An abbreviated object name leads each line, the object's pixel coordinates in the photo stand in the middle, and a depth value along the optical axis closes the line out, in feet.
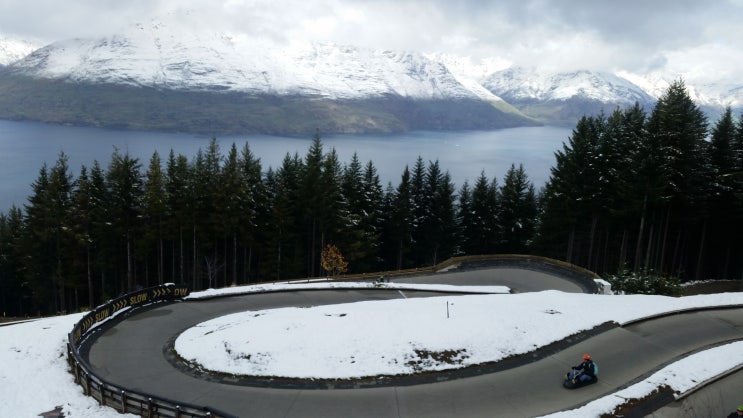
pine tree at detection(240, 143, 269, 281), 144.25
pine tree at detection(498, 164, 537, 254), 172.45
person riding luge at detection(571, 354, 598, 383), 52.44
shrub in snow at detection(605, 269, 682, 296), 98.84
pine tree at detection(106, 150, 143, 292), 133.69
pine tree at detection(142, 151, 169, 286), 132.67
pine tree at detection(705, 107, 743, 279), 123.44
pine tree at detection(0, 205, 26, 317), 158.46
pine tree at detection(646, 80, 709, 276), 114.32
